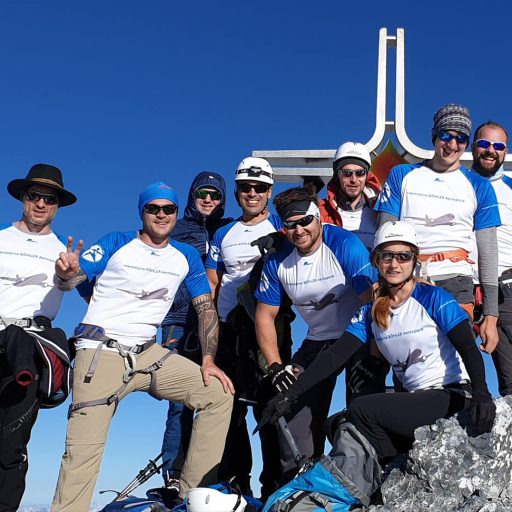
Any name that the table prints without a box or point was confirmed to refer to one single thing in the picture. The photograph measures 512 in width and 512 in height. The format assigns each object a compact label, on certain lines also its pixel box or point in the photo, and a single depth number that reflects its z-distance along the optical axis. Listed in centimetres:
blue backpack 623
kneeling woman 630
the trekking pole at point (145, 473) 879
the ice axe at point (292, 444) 705
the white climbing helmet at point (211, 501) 671
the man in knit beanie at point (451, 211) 763
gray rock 634
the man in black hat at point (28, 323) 680
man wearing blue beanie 732
